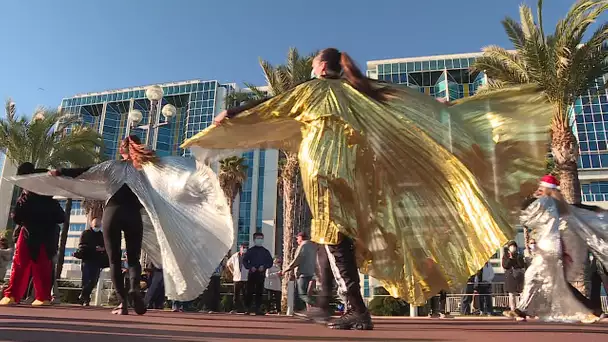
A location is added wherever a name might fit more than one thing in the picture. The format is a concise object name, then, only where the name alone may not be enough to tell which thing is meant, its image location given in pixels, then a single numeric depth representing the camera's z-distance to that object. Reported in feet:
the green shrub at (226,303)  51.17
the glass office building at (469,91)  145.48
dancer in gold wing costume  11.93
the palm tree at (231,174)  100.27
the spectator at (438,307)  34.28
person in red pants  21.08
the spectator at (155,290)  30.09
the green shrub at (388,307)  49.21
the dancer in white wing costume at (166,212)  16.53
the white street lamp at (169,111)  53.62
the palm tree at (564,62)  45.55
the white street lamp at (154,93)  50.19
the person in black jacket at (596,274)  21.21
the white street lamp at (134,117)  50.01
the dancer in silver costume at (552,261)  18.16
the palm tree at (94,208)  91.07
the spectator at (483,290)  44.42
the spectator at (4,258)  31.48
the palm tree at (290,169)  67.46
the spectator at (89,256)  30.50
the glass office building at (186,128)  185.57
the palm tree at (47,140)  69.10
